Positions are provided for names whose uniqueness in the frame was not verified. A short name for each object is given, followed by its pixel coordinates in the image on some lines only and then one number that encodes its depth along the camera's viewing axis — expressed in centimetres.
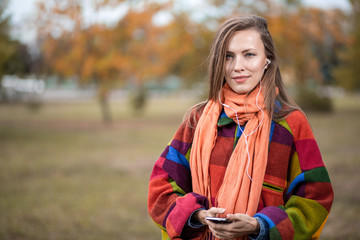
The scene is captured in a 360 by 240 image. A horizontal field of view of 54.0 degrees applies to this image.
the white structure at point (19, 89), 2958
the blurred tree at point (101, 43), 1316
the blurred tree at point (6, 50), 923
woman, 153
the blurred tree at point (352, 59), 1193
